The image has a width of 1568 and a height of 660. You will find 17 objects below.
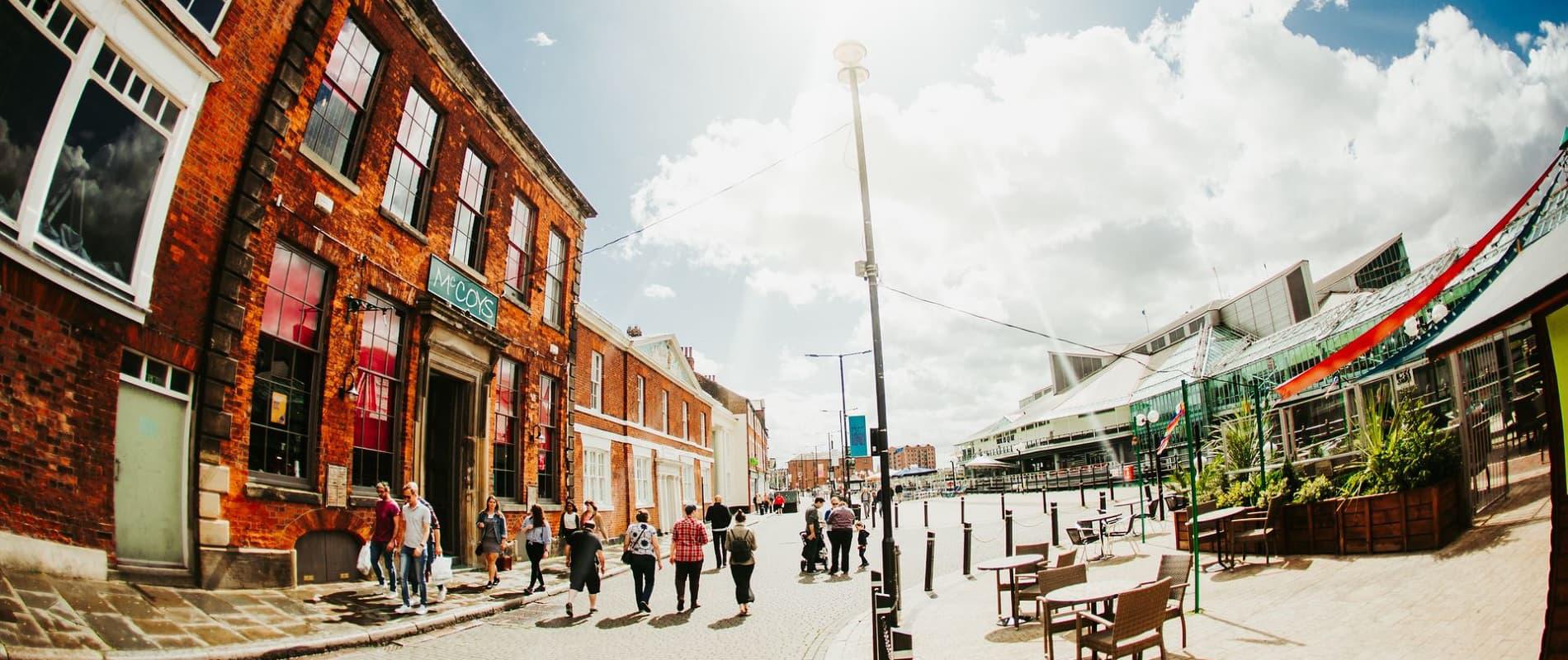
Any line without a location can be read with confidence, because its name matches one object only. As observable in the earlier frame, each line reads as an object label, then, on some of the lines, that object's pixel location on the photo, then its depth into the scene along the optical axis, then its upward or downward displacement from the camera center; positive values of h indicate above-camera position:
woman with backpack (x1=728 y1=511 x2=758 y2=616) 9.91 -1.60
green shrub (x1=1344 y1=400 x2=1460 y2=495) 9.29 -0.47
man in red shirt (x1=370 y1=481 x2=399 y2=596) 9.62 -0.94
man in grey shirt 9.05 -0.96
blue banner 24.77 +0.03
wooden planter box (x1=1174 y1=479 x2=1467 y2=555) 8.95 -1.34
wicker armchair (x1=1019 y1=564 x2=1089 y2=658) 6.75 -1.47
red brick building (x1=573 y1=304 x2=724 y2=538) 21.16 +0.73
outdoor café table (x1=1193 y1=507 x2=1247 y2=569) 9.81 -1.22
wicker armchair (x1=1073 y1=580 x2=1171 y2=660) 5.11 -1.42
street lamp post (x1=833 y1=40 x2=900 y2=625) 9.30 +2.61
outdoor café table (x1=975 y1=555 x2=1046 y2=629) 8.11 -1.50
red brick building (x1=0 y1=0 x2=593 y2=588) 6.54 +1.92
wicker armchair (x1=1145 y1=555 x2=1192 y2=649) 6.40 -1.33
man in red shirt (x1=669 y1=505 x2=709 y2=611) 10.23 -1.51
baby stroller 14.15 -2.18
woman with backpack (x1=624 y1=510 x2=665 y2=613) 9.98 -1.49
